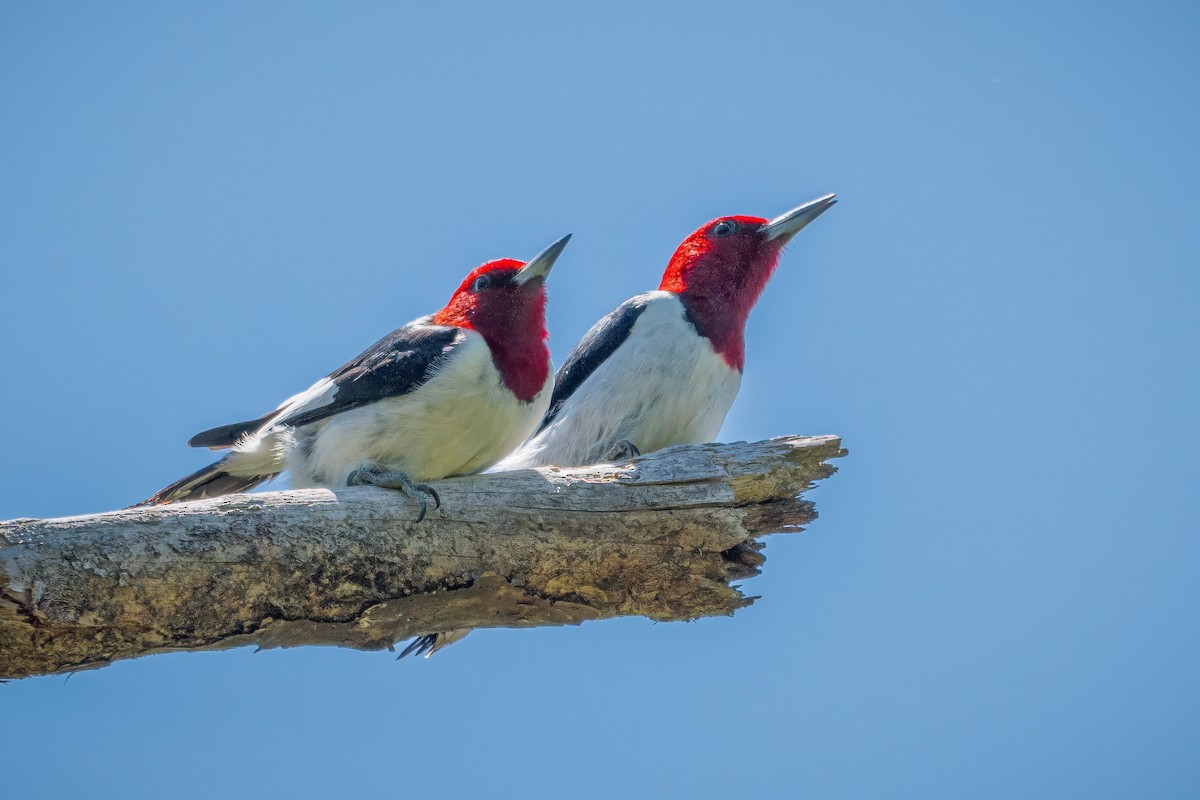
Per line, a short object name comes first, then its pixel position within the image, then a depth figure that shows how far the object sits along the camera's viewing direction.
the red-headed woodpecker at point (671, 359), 14.15
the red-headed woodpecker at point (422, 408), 12.41
